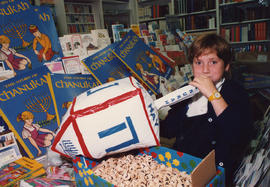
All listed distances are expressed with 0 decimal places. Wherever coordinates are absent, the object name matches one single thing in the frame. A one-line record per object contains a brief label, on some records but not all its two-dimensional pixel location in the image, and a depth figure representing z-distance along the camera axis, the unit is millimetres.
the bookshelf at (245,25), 3604
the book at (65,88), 1084
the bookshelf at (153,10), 4659
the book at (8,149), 929
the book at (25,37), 1061
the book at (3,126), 939
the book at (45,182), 790
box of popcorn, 652
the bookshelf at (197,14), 4010
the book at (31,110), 959
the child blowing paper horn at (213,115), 840
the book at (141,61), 1394
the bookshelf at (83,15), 5090
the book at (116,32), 1658
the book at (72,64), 1203
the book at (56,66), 1142
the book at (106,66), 1223
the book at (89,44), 1387
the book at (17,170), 813
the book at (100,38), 1438
